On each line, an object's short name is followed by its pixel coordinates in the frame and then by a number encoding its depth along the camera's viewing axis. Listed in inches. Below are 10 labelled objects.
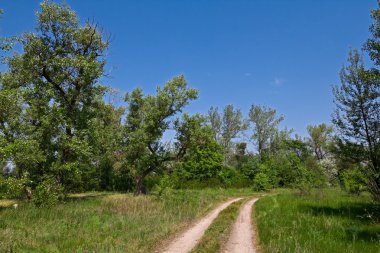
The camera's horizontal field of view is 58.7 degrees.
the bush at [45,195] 953.5
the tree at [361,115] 743.7
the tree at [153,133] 1439.5
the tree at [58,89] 1084.5
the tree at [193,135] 1428.4
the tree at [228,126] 3218.5
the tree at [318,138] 3289.9
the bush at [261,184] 1964.8
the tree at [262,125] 3142.2
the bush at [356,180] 701.8
